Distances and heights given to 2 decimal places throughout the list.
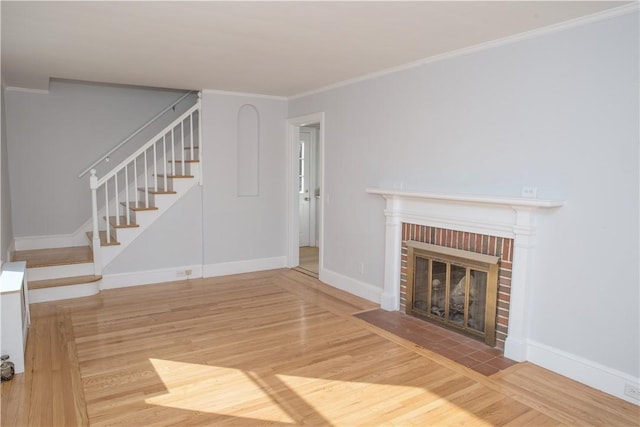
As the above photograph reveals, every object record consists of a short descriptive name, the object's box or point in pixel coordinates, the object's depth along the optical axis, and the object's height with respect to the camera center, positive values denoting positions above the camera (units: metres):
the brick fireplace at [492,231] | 3.17 -0.47
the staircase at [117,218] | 4.73 -0.60
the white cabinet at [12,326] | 2.96 -1.07
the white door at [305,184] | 7.71 -0.20
